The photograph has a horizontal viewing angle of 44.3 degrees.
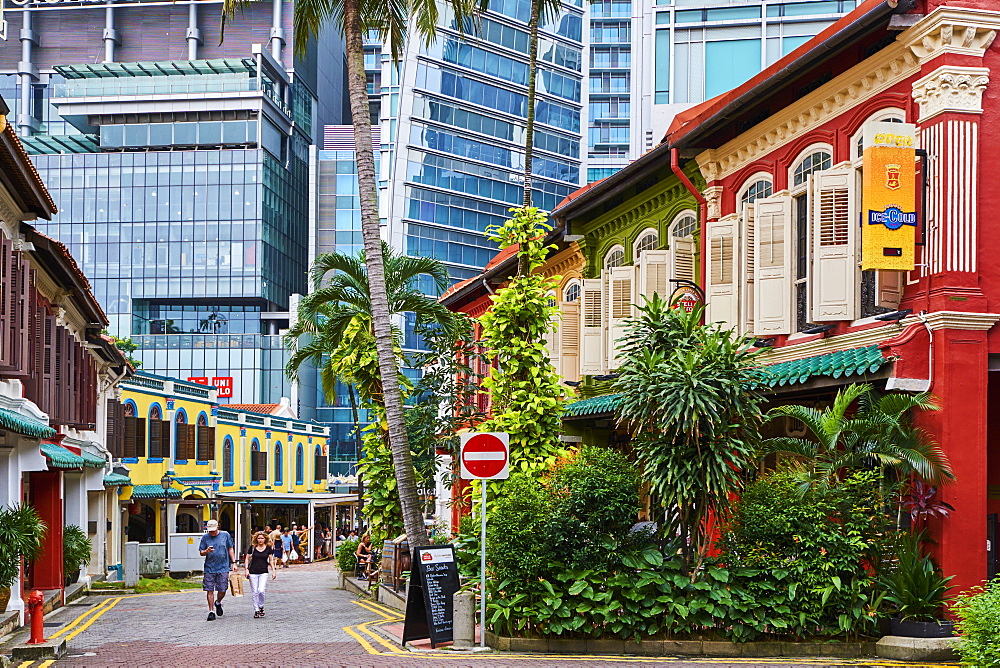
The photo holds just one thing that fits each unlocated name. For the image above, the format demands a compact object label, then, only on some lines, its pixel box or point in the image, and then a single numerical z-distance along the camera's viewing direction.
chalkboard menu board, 14.46
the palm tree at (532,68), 21.27
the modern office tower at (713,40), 34.91
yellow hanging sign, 13.88
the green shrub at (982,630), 9.59
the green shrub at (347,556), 30.78
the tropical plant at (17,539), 15.34
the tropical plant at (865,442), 13.54
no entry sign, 14.66
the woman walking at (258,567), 20.11
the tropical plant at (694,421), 13.65
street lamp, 43.84
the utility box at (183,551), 35.75
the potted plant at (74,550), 25.41
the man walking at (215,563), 20.03
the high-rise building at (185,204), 96.44
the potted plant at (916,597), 12.98
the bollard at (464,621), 14.28
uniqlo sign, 79.53
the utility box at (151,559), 32.22
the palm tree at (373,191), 19.16
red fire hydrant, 15.13
